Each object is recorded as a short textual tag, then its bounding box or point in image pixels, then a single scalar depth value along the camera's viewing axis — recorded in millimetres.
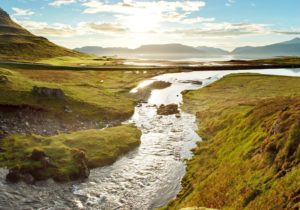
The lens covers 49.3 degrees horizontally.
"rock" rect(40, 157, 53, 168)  40719
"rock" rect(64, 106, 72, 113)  69581
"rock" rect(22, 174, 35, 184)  37750
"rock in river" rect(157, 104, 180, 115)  79031
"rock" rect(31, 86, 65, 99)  73625
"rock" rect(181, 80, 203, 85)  133125
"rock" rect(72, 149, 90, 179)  40469
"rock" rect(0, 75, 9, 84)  76862
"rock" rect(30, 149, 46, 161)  41688
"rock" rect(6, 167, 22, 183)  37688
